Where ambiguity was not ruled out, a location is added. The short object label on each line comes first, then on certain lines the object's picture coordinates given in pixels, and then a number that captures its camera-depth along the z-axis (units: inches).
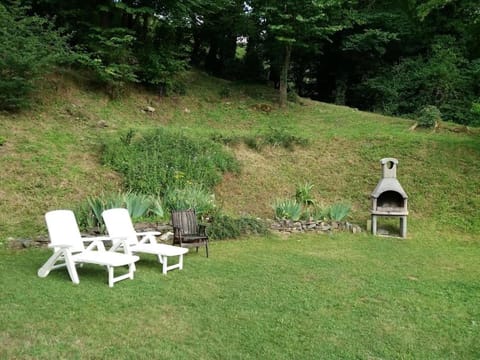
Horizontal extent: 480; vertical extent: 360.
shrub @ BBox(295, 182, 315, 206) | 391.9
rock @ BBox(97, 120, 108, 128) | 446.1
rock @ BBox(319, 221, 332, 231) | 343.9
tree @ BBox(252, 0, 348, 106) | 584.1
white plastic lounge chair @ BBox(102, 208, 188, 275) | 226.8
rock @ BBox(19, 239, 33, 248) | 261.0
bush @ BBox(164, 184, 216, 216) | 318.0
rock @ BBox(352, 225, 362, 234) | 346.9
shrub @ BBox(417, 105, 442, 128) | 539.5
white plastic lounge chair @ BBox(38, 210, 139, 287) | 199.0
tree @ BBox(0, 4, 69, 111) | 402.3
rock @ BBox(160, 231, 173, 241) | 298.9
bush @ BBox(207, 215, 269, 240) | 310.0
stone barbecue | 341.7
